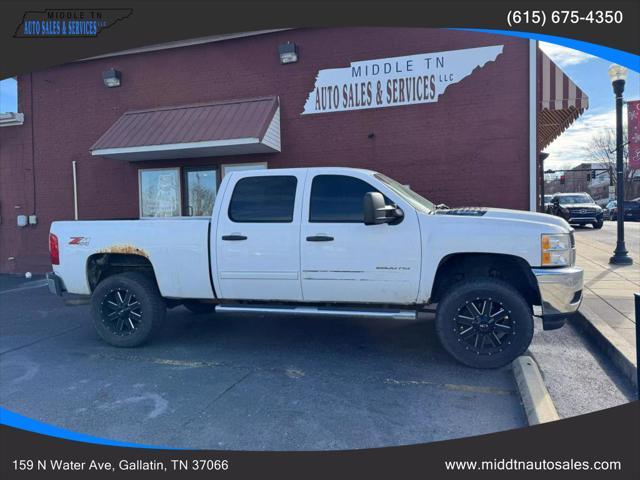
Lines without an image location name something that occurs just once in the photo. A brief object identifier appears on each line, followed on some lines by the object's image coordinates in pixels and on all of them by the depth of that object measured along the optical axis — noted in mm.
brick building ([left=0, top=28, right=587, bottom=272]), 9062
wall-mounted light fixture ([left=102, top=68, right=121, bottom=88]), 11361
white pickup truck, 4633
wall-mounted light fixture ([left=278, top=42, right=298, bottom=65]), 9961
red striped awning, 9234
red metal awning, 9383
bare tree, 52931
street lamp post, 10422
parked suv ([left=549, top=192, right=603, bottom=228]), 22719
